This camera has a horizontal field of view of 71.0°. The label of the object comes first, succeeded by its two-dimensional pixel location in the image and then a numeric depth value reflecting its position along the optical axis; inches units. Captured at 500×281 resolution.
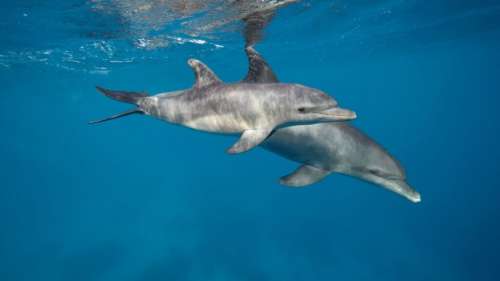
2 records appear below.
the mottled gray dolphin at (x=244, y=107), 166.2
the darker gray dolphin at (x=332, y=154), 240.4
